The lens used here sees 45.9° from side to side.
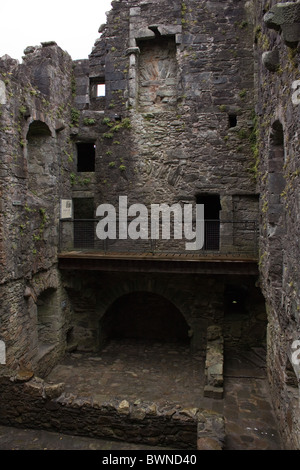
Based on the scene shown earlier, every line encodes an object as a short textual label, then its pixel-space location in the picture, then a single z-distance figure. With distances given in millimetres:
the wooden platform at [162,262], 8086
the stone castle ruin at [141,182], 7211
